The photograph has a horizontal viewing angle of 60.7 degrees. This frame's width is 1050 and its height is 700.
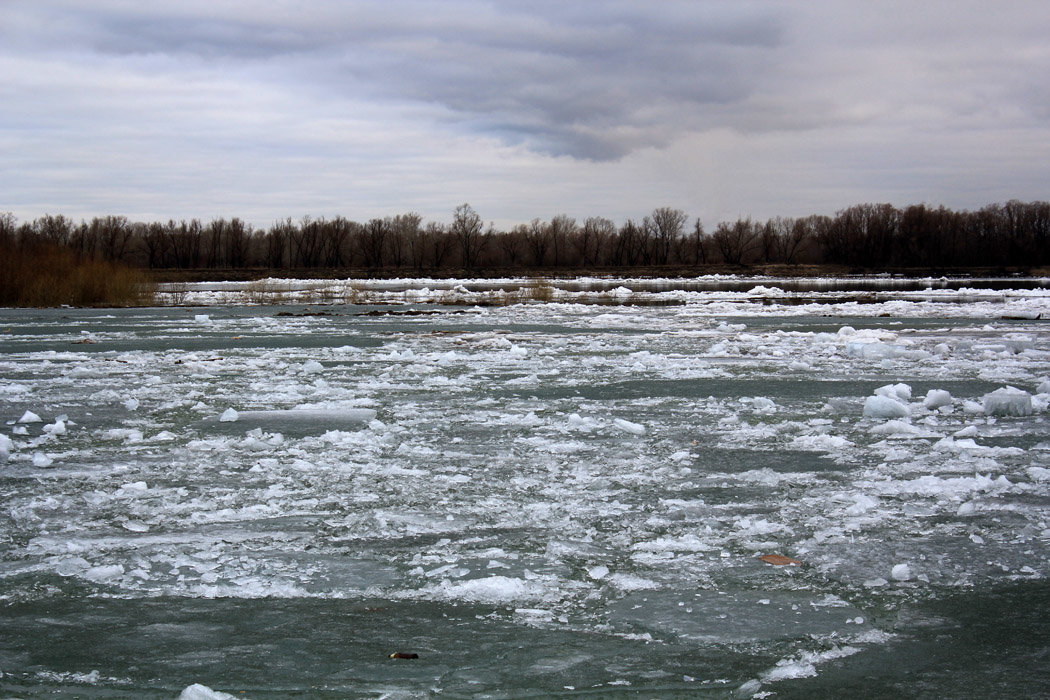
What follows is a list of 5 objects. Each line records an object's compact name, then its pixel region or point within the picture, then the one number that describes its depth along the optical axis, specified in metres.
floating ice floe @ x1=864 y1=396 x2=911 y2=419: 7.38
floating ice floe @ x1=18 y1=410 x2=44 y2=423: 7.25
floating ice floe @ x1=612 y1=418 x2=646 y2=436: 6.84
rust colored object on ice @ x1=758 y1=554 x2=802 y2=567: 3.91
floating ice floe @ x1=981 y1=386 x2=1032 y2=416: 7.48
